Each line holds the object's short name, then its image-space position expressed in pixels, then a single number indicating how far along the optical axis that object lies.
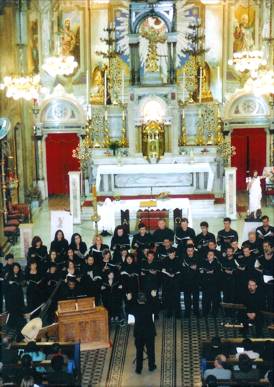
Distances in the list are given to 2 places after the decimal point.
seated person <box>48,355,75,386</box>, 9.35
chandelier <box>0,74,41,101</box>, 18.31
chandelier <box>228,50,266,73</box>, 19.35
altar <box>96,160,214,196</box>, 22.59
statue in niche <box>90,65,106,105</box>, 25.05
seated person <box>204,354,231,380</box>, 9.47
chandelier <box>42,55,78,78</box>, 18.88
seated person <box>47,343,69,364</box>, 10.24
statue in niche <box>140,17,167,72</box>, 23.83
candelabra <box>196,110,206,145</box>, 24.57
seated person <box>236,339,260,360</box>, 10.10
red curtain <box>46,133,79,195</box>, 26.45
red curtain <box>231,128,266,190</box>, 26.27
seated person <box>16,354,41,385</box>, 9.36
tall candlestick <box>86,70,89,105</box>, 25.57
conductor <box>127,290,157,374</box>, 10.91
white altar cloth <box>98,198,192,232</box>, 19.20
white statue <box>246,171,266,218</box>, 20.38
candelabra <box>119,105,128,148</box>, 24.44
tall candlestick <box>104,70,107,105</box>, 24.66
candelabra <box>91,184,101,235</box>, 15.42
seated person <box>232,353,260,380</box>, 9.36
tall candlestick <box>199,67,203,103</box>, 24.57
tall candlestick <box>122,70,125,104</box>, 24.92
